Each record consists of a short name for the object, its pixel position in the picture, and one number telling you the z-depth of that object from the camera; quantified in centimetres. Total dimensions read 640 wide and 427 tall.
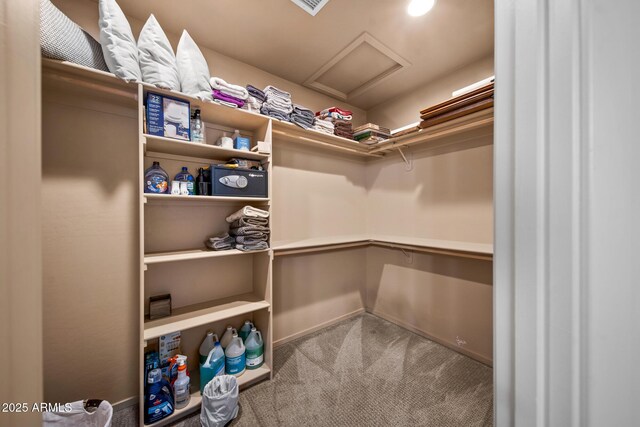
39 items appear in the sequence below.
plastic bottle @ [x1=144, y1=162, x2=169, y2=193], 135
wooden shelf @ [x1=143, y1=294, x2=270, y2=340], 134
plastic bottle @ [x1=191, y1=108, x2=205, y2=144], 145
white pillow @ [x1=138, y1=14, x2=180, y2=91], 124
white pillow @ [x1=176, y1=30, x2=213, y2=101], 136
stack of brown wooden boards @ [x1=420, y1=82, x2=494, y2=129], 149
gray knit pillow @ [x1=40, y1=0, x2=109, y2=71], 102
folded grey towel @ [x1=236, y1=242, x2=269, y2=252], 159
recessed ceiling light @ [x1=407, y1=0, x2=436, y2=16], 135
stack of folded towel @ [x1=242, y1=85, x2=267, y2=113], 165
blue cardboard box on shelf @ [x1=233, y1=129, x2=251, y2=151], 164
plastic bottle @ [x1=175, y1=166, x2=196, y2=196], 147
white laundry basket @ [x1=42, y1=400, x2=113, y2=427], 110
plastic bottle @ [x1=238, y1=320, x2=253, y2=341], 176
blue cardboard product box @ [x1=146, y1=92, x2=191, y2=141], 128
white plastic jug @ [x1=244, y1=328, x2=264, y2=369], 166
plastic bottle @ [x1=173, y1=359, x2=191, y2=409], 136
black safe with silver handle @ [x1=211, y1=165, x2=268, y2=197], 148
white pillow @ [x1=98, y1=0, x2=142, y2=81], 112
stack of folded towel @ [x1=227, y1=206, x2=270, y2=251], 159
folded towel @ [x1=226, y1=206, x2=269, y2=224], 158
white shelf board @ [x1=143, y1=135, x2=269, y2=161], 133
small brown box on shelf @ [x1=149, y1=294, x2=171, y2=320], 145
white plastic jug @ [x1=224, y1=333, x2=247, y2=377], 158
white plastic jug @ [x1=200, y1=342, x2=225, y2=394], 147
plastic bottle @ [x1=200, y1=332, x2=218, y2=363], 162
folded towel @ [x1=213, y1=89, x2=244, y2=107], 149
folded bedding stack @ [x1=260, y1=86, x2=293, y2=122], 174
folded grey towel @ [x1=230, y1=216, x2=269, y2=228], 160
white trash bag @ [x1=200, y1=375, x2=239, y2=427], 127
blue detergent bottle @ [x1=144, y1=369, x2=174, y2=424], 127
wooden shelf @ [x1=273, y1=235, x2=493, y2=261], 163
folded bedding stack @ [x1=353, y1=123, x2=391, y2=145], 220
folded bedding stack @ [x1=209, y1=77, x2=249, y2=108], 148
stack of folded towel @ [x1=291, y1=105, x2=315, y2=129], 187
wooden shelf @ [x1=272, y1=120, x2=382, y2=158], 187
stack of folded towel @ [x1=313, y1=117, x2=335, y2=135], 204
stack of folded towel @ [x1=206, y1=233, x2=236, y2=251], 157
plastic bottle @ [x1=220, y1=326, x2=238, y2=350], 167
